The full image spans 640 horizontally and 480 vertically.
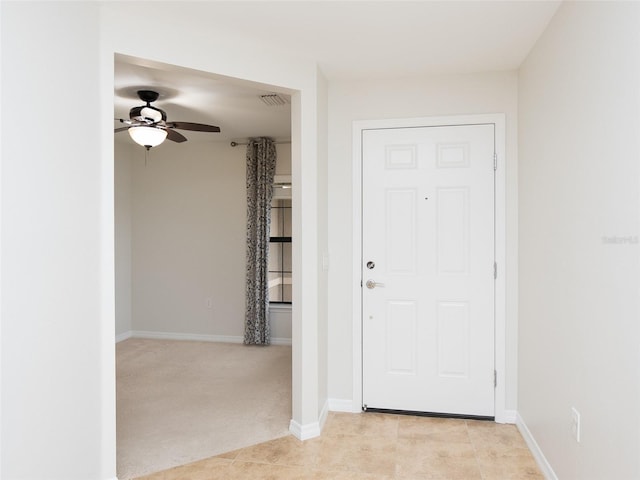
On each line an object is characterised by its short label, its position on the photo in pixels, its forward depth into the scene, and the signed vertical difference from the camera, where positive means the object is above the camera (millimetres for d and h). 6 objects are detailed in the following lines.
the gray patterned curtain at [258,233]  5199 +30
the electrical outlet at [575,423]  1904 -834
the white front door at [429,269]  3037 -237
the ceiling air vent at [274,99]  3572 +1151
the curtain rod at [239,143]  5289 +1136
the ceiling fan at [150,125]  3424 +893
